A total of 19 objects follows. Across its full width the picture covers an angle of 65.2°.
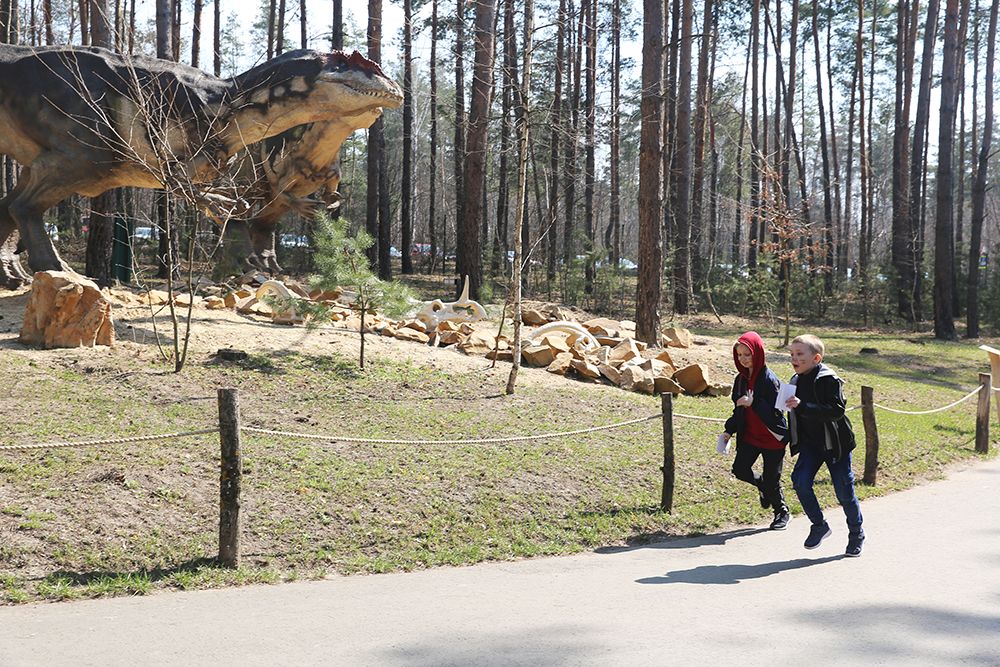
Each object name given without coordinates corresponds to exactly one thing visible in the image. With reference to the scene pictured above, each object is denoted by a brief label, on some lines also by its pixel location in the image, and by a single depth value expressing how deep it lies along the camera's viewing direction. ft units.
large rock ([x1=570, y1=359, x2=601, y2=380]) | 34.17
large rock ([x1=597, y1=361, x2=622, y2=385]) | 33.91
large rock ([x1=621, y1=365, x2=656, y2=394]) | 33.45
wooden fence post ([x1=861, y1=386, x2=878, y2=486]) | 24.48
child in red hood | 17.85
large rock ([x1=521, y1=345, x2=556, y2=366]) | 35.37
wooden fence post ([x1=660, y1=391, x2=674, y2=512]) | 20.48
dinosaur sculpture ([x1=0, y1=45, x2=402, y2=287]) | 30.99
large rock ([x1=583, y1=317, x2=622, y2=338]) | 43.29
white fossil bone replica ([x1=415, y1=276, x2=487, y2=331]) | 39.37
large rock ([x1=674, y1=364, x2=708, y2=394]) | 33.86
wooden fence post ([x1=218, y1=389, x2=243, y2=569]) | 15.40
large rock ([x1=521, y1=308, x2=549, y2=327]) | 44.11
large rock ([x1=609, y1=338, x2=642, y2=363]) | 36.78
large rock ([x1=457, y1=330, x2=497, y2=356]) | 35.96
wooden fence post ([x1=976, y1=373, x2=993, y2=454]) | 30.35
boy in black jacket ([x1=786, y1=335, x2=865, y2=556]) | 16.63
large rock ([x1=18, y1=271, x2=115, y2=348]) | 26.16
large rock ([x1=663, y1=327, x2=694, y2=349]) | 44.45
